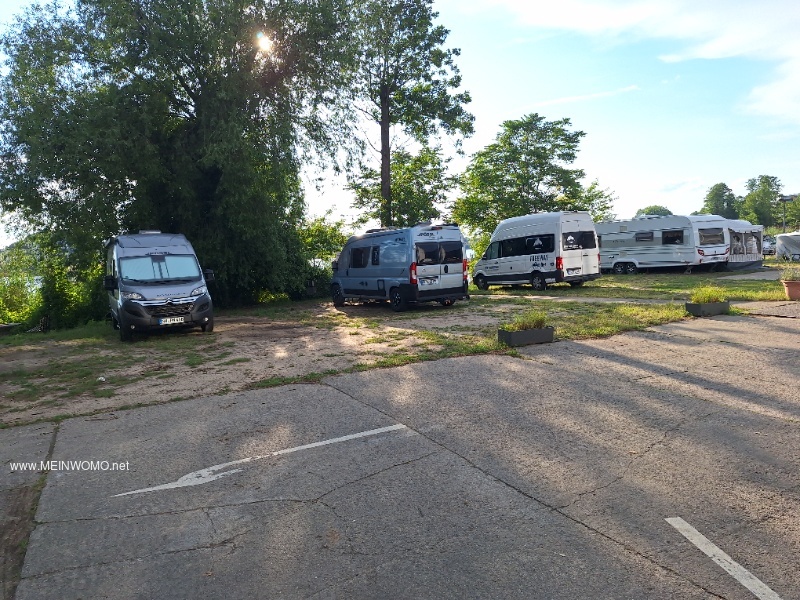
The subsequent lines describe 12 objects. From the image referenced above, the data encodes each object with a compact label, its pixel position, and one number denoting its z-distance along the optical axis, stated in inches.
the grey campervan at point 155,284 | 518.6
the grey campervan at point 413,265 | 645.3
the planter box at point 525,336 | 390.3
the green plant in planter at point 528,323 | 397.1
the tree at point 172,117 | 672.4
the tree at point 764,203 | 3880.4
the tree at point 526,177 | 1678.2
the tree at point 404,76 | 1067.9
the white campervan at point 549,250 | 880.9
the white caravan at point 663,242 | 1107.9
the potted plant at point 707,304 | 498.3
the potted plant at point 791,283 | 577.6
